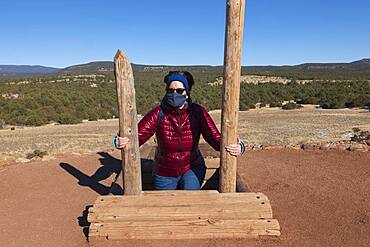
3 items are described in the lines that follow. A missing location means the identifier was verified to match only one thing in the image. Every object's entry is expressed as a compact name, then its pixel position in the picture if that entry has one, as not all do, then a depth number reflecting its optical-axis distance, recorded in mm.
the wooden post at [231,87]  3678
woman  4211
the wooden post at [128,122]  3865
